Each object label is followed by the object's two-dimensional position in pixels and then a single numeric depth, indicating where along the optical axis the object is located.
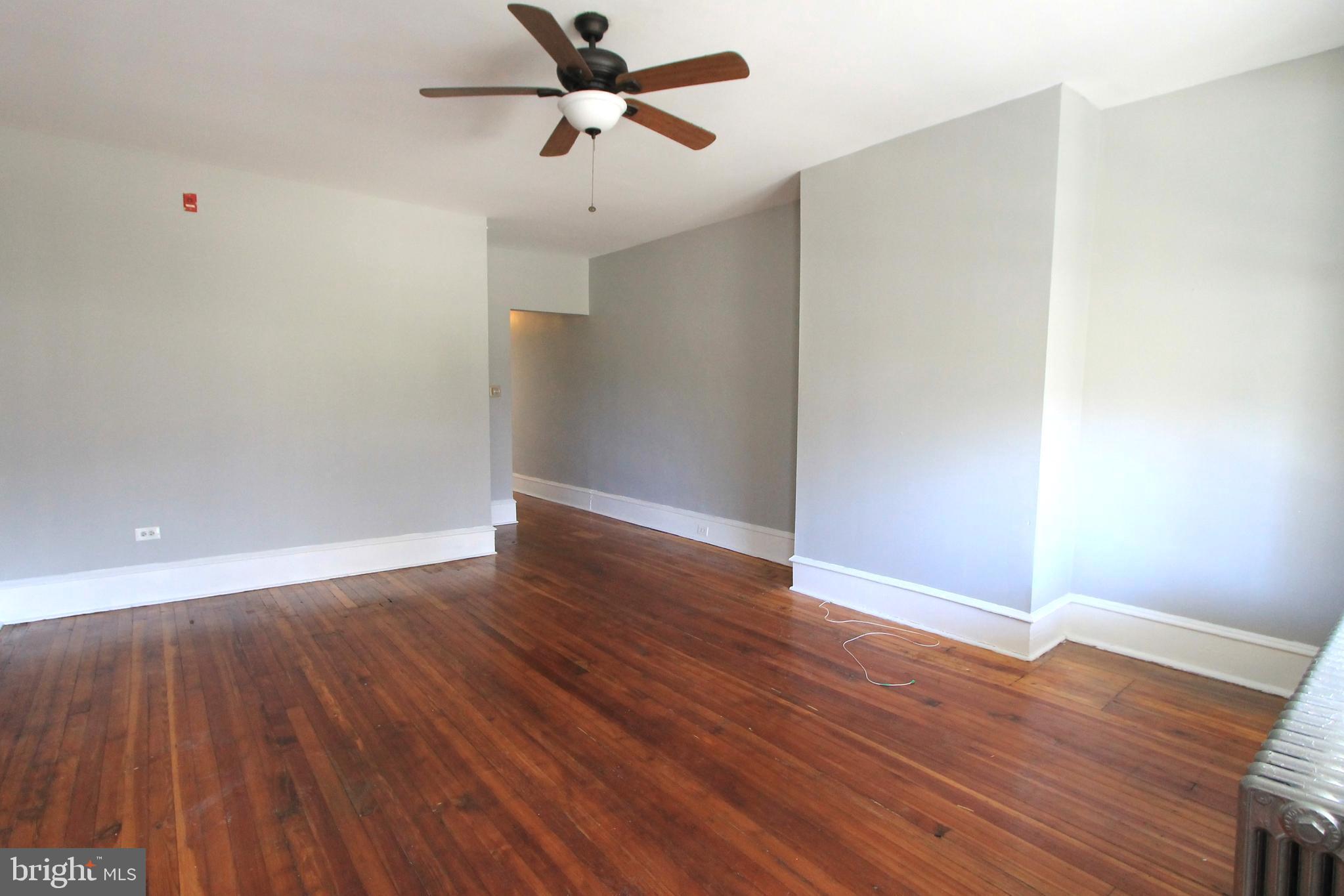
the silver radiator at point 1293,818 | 0.94
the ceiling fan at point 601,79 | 2.11
